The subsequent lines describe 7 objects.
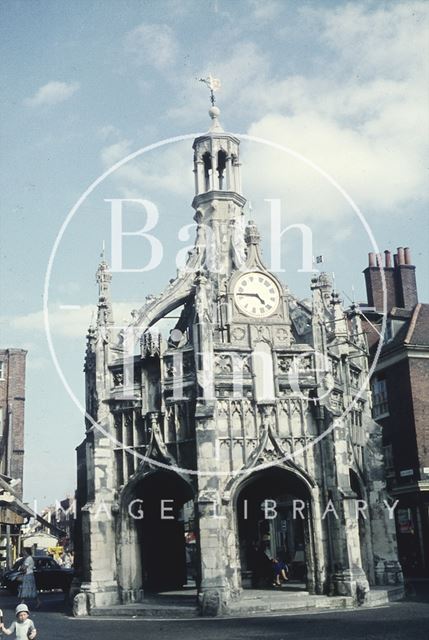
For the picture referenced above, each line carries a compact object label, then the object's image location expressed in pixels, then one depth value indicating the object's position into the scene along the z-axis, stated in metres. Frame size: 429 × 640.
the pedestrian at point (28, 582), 23.55
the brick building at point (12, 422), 43.66
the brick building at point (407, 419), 35.81
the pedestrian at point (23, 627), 10.95
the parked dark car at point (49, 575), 35.53
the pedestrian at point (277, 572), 26.22
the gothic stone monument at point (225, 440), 22.80
